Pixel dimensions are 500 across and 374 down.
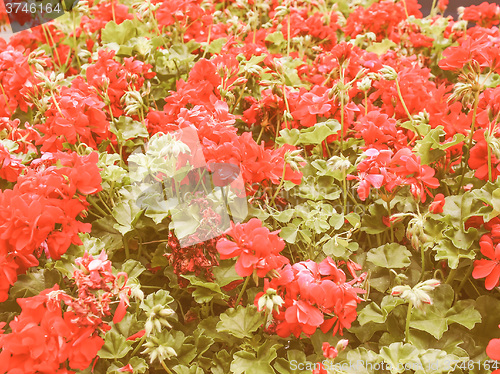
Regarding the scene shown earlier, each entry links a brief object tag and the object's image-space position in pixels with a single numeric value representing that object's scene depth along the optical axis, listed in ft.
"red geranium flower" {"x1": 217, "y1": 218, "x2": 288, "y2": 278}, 1.61
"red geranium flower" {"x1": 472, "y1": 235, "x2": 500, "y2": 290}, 1.69
